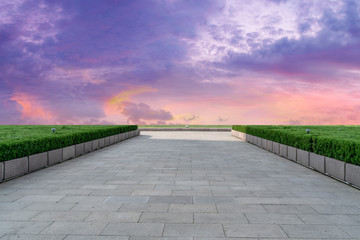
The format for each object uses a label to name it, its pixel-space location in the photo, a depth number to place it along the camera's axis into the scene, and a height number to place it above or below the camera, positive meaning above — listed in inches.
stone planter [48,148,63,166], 411.5 -62.4
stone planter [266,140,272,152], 593.2 -57.4
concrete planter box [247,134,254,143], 765.3 -53.5
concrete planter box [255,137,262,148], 684.7 -55.8
